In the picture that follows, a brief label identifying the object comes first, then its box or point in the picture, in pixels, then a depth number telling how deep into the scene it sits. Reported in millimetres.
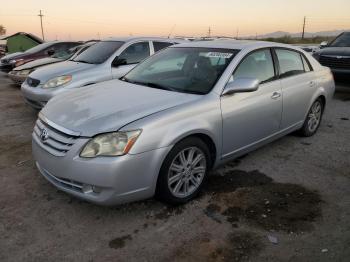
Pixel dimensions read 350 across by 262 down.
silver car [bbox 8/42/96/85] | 8711
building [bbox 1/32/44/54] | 16719
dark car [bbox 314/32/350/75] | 9258
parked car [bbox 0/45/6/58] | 18256
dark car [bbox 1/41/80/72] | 11260
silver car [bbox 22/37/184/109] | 6168
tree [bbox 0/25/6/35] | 79062
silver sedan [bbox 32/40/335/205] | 2969
